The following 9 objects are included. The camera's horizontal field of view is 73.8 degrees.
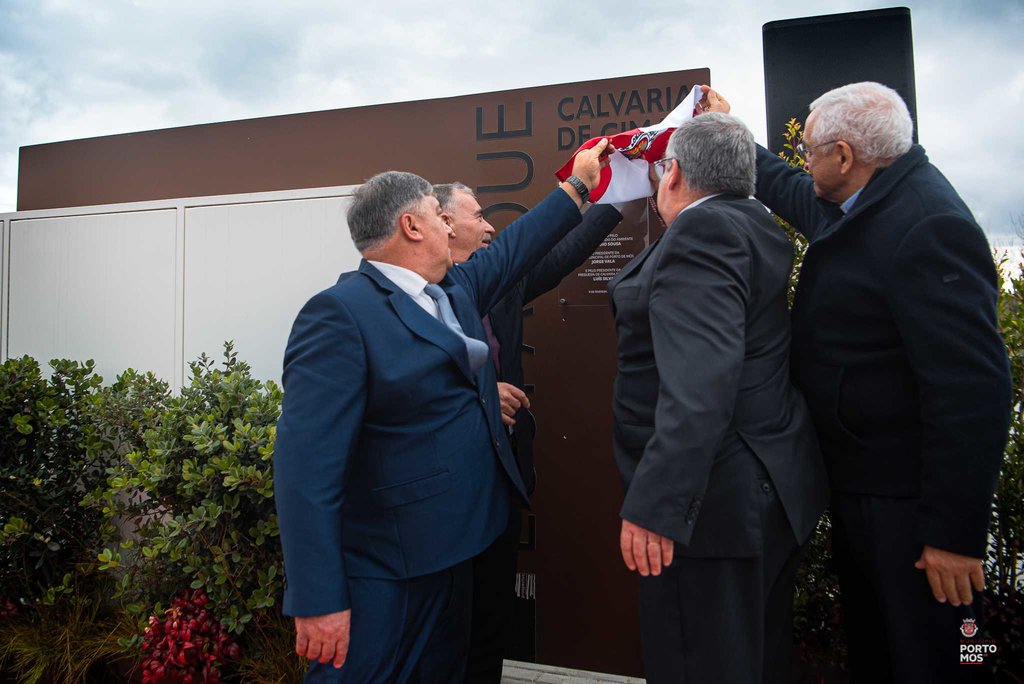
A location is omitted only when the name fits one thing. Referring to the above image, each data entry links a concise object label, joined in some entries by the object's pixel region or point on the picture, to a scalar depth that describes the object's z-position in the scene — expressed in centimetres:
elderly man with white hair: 170
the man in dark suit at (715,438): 167
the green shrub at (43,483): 354
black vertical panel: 361
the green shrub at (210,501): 292
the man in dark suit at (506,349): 281
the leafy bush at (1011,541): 232
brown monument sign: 356
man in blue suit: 179
